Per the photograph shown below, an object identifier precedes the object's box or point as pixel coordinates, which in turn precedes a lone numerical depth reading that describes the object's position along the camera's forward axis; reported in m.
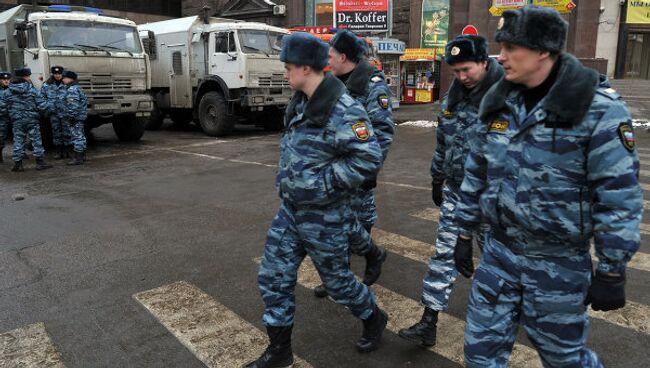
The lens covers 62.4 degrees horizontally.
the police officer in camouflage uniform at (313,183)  2.83
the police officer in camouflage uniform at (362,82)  4.09
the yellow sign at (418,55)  22.27
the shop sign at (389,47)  20.56
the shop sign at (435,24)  25.73
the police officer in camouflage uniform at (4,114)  10.45
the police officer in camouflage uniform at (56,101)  10.70
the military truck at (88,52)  11.39
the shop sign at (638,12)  26.61
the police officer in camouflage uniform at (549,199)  1.96
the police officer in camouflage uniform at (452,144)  3.19
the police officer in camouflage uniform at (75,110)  10.55
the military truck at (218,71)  13.75
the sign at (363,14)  21.48
